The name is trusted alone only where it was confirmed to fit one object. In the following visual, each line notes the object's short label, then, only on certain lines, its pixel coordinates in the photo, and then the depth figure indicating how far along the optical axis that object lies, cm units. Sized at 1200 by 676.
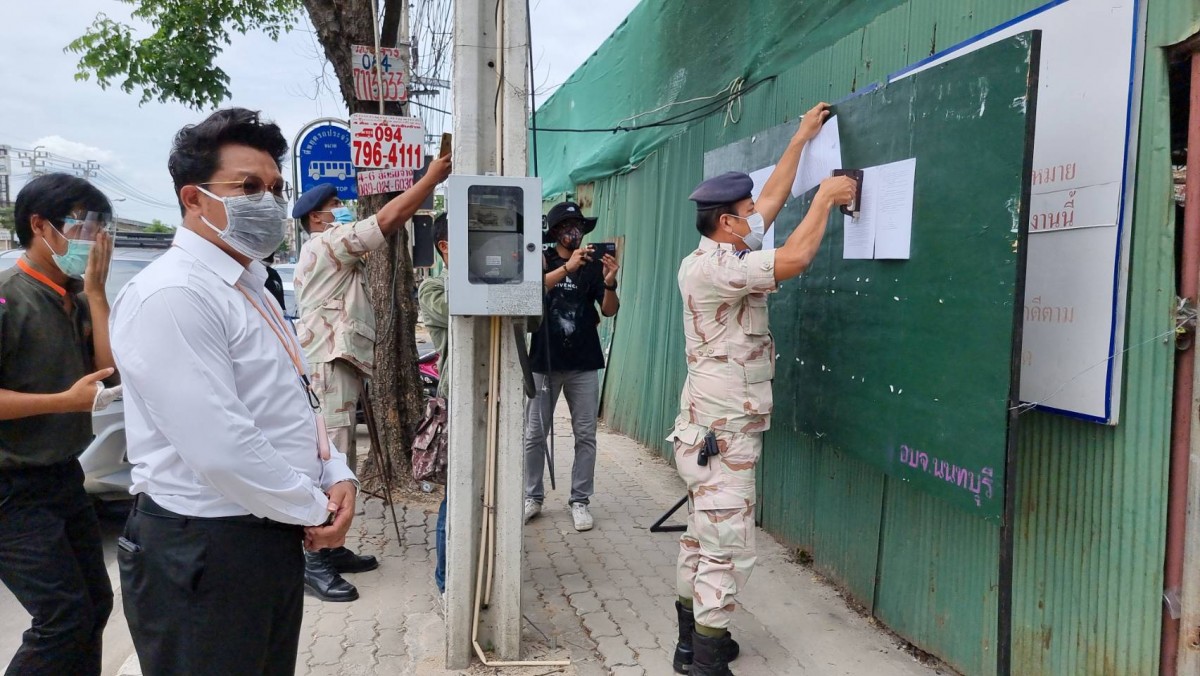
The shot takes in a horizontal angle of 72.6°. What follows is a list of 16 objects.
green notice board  259
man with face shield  253
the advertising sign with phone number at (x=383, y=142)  562
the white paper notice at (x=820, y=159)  353
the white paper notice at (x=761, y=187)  426
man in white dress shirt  170
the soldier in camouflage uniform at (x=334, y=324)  419
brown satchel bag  443
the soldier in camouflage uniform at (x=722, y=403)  318
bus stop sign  736
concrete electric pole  329
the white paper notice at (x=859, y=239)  340
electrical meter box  320
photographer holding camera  511
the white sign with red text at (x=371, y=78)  589
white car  498
